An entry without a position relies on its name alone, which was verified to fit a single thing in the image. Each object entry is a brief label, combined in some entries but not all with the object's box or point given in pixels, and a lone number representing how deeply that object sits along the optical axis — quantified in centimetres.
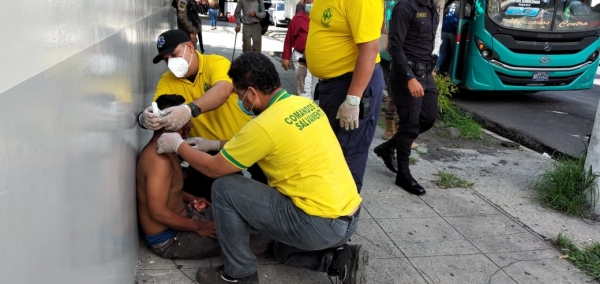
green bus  793
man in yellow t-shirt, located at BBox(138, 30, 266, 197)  303
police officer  405
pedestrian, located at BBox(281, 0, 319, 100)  628
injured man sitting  273
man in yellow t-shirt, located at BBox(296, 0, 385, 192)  301
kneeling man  241
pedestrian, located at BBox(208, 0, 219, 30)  2009
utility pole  382
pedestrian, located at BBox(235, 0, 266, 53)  911
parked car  2317
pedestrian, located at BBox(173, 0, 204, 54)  763
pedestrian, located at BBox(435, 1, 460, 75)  842
